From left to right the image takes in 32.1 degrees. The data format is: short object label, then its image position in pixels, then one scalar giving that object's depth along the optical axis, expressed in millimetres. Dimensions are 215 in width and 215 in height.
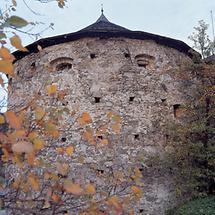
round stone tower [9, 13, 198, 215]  10383
